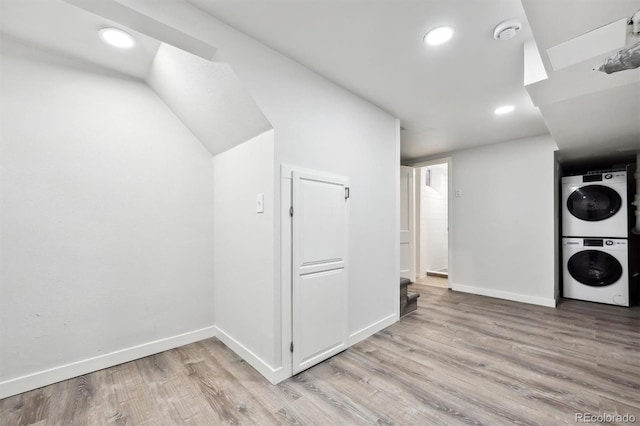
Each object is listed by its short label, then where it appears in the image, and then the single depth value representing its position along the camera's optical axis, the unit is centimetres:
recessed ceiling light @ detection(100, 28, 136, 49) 178
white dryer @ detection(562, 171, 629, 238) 354
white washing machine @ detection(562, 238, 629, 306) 353
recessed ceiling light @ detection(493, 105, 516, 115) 284
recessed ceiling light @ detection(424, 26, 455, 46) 167
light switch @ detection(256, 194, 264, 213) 204
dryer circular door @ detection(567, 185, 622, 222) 360
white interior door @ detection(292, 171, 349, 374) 204
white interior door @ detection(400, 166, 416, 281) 465
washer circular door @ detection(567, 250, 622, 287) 357
